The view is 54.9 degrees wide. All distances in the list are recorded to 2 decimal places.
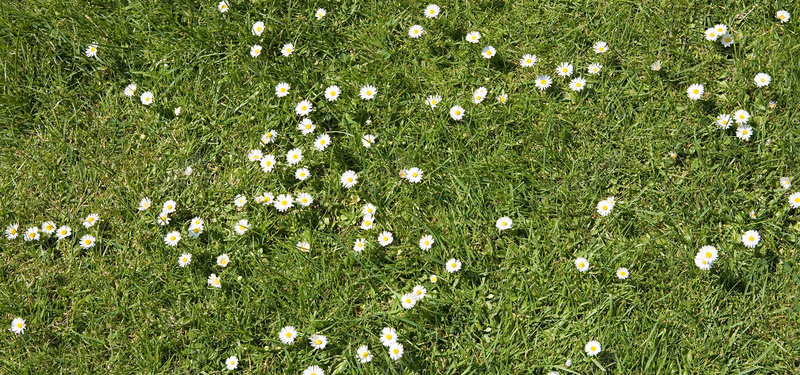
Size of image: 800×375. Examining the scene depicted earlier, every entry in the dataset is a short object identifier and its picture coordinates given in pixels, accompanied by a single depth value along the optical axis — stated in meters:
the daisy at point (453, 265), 2.85
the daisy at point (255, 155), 3.25
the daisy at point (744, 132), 2.95
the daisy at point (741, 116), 2.98
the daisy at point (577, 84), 3.21
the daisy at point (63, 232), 3.24
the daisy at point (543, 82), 3.22
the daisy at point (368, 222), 3.04
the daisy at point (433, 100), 3.27
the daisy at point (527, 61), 3.32
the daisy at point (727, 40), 3.20
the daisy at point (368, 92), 3.33
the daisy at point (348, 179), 3.14
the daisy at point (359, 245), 2.97
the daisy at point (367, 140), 3.21
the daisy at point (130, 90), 3.56
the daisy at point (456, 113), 3.20
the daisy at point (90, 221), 3.21
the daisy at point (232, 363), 2.81
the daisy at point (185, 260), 3.05
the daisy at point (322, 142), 3.23
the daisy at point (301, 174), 3.17
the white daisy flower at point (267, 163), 3.23
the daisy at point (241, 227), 3.08
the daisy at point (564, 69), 3.25
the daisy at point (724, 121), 2.98
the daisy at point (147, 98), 3.52
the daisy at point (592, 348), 2.62
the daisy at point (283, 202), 3.12
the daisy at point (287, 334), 2.82
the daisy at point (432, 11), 3.48
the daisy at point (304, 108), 3.33
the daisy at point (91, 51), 3.66
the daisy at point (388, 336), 2.75
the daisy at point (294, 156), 3.24
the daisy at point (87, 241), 3.19
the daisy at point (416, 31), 3.46
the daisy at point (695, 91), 3.09
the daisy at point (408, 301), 2.80
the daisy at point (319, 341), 2.79
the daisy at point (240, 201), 3.16
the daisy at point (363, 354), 2.74
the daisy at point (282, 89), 3.39
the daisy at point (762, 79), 3.05
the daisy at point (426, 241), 2.93
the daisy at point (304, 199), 3.12
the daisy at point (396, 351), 2.71
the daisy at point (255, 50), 3.51
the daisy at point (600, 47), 3.28
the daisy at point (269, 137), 3.30
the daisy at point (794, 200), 2.79
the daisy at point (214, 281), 2.96
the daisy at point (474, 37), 3.38
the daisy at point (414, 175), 3.09
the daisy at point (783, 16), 3.18
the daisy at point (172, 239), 3.12
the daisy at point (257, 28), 3.54
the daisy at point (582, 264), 2.78
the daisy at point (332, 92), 3.38
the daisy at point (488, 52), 3.34
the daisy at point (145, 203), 3.24
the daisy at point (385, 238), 2.97
